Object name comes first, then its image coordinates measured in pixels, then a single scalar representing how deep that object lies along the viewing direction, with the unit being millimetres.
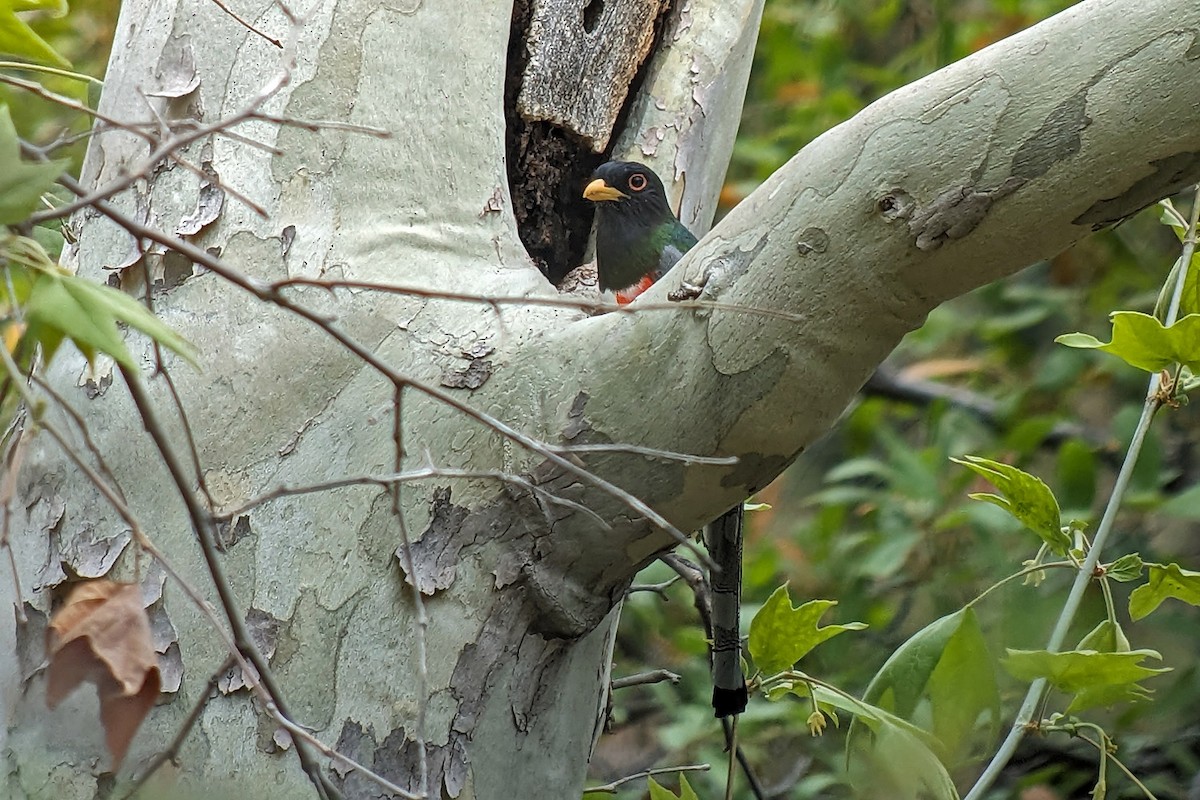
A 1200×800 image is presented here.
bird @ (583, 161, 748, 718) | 7747
